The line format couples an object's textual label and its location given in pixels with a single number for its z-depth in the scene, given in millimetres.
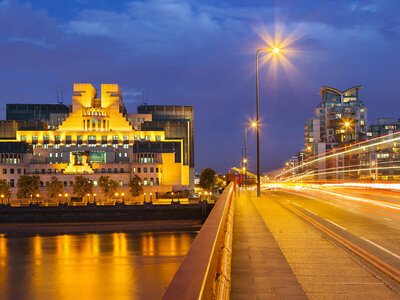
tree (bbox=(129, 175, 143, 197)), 113625
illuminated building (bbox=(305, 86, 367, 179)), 139500
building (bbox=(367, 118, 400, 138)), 146375
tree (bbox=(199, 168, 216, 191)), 155375
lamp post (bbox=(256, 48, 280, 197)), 42506
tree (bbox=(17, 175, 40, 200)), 109438
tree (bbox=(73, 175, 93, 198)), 110562
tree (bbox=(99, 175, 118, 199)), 112756
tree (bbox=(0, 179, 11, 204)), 108625
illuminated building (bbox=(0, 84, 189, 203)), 121500
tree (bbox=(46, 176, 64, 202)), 111562
